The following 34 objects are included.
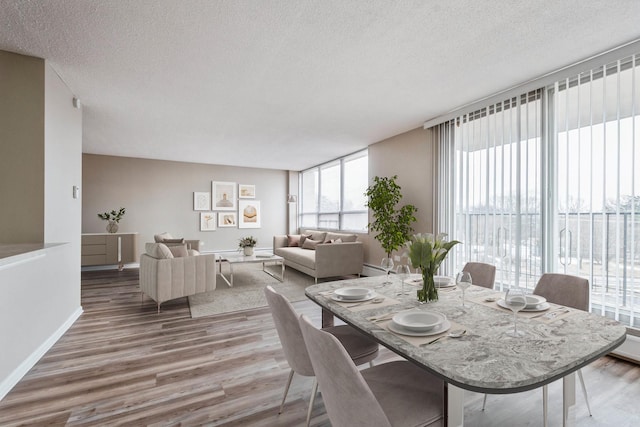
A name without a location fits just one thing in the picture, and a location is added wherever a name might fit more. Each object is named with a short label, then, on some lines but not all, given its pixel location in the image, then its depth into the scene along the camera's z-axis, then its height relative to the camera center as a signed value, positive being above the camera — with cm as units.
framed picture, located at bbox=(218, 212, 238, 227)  785 -16
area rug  375 -119
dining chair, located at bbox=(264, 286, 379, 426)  146 -69
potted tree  443 -2
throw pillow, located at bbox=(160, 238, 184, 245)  512 -49
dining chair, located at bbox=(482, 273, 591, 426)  179 -49
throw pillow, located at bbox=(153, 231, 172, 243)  524 -45
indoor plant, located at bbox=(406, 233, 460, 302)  164 -24
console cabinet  582 -73
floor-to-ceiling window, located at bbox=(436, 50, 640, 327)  245 +30
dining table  94 -51
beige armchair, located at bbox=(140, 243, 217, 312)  355 -75
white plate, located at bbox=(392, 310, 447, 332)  124 -48
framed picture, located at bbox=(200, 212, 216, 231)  762 -20
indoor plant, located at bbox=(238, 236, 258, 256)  553 -61
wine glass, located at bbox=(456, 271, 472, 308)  154 -35
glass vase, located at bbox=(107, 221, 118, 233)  617 -30
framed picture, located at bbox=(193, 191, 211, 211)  755 +31
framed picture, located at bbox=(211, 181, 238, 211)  777 +47
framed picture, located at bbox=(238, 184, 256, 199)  809 +62
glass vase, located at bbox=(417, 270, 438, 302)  170 -44
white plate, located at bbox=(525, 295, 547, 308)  154 -47
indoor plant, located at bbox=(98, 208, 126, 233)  618 -9
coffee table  500 -81
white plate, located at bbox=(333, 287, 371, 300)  174 -48
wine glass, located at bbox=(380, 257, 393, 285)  206 -35
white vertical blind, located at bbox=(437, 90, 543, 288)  310 +34
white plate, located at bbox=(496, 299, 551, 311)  154 -49
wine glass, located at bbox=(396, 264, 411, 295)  194 -38
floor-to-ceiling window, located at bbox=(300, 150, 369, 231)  621 +47
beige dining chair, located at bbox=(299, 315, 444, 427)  94 -70
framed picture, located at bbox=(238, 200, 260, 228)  811 -2
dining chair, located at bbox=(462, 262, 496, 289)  233 -48
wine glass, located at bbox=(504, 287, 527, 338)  123 -37
